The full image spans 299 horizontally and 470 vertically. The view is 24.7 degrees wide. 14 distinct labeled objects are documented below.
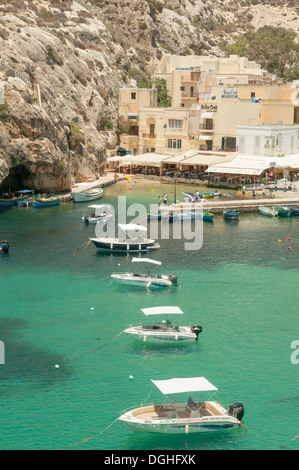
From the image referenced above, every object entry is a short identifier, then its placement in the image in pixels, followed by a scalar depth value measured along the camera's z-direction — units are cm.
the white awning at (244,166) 9062
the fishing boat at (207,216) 7506
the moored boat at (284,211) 7788
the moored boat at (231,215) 7600
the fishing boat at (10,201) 8003
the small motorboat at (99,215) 7175
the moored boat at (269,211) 7806
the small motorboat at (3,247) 5997
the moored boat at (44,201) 8019
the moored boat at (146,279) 5141
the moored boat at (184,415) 3045
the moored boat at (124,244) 6138
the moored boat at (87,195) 8381
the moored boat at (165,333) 4072
